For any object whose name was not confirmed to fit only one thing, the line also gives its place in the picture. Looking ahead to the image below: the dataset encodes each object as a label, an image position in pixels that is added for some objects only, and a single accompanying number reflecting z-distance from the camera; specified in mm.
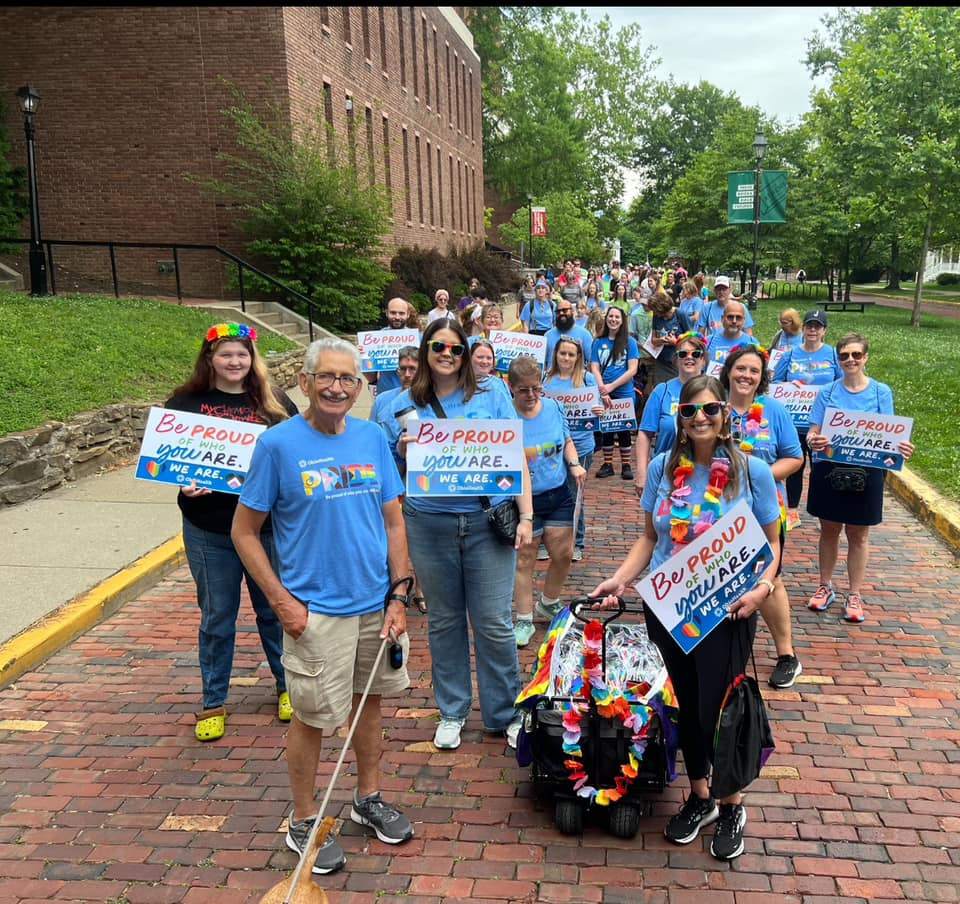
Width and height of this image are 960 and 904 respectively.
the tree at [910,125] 22984
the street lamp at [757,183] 24159
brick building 19234
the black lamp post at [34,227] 14156
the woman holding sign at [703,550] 3430
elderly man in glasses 3201
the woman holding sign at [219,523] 4387
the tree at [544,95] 55219
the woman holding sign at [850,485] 5652
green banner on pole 27000
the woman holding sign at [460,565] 4152
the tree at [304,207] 18547
